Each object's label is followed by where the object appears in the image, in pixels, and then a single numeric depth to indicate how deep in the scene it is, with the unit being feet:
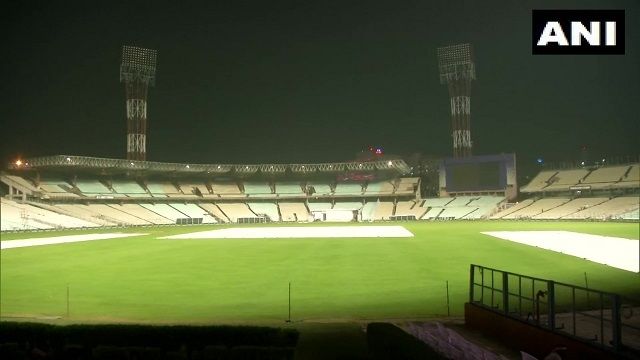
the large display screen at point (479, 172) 296.10
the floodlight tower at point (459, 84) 281.54
